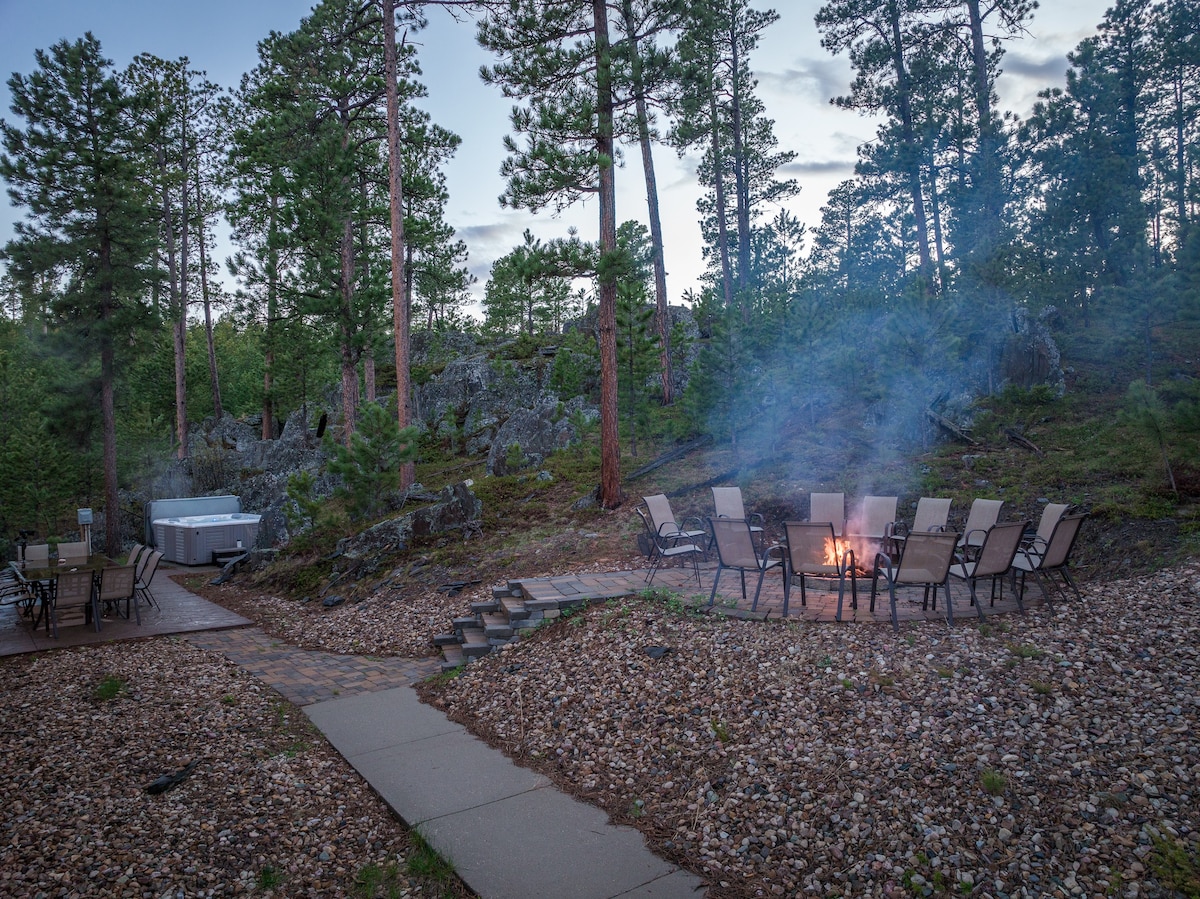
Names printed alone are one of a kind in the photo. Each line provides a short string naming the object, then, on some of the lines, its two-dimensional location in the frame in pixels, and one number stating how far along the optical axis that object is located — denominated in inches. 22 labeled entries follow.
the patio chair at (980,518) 247.0
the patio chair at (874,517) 270.0
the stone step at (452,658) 221.8
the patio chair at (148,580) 337.4
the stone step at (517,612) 228.4
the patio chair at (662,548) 266.8
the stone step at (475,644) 222.1
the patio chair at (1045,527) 216.1
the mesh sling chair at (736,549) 213.0
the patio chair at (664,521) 285.6
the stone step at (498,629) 225.9
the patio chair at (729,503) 310.0
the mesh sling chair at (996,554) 190.2
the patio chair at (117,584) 300.0
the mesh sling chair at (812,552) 202.1
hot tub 585.0
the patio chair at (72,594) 281.4
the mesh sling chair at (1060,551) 198.1
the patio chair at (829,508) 289.3
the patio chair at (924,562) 185.0
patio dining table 283.4
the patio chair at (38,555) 360.7
